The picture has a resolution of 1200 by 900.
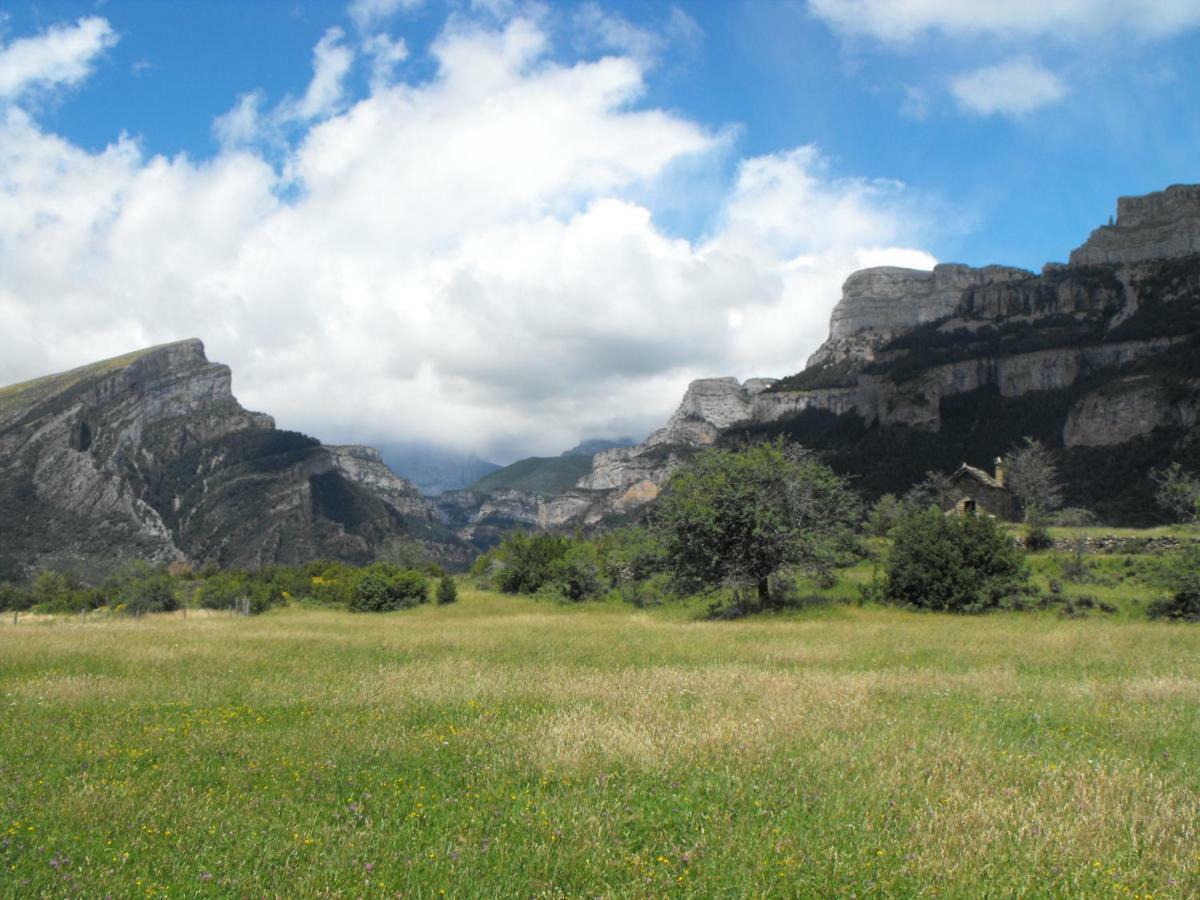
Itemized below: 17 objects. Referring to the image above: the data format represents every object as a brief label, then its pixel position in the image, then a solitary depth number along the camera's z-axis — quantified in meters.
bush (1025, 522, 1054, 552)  41.41
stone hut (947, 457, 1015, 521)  58.03
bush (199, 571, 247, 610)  56.69
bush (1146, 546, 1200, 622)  25.73
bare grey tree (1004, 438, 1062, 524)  56.25
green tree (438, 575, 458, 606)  46.20
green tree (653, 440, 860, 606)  30.83
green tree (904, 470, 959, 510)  58.42
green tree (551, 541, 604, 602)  44.25
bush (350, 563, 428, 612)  46.25
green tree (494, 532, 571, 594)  48.34
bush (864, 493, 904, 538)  54.50
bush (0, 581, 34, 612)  68.75
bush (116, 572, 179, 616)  53.00
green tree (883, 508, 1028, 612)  29.48
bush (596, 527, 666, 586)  34.16
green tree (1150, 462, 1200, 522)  45.69
